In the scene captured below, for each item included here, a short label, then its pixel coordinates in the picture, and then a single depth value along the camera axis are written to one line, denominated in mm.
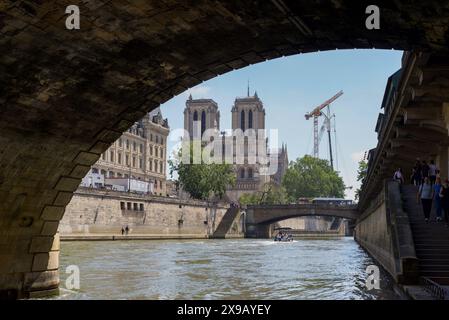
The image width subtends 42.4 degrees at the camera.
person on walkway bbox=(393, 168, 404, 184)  24656
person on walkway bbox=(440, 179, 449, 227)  16969
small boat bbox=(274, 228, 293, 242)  72875
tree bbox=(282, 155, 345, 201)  147875
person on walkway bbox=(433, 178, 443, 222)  17812
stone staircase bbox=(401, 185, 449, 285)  15078
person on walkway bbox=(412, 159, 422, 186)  21125
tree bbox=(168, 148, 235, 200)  98000
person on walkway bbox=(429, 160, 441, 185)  19547
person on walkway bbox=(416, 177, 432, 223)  18016
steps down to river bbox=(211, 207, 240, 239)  90438
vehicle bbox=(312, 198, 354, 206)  106250
